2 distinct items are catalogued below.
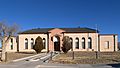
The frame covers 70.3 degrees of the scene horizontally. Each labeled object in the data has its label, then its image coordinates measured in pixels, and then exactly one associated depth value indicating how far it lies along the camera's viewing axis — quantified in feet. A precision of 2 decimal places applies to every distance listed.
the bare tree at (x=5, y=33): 31.33
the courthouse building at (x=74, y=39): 68.95
